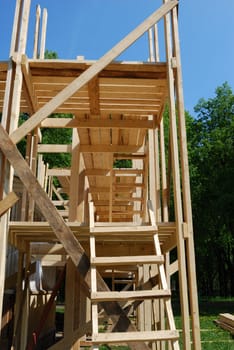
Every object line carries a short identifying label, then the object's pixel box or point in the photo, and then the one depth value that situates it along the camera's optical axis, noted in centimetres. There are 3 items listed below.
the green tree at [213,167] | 2605
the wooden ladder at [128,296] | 435
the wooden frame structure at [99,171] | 496
